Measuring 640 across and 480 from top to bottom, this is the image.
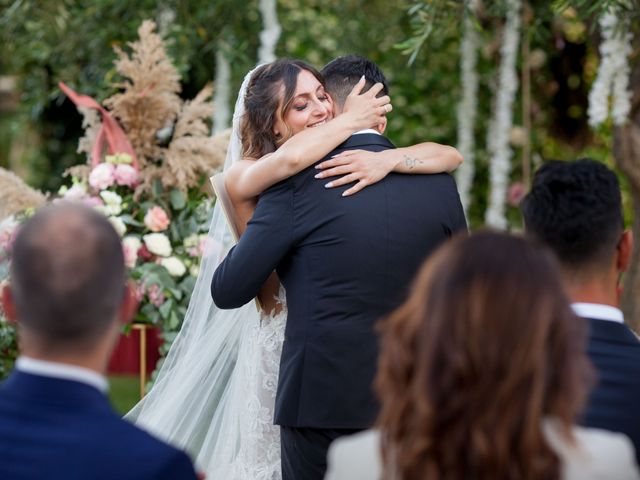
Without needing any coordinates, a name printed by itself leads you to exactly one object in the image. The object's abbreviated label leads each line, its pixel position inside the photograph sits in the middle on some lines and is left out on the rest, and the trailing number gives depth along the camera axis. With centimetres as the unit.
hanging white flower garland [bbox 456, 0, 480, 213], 726
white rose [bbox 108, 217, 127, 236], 483
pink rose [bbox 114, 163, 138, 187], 493
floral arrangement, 485
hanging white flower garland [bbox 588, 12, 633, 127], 559
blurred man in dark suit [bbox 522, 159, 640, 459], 204
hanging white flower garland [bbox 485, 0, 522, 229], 702
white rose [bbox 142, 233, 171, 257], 486
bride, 308
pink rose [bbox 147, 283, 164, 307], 472
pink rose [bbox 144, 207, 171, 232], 491
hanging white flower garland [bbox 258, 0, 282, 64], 657
